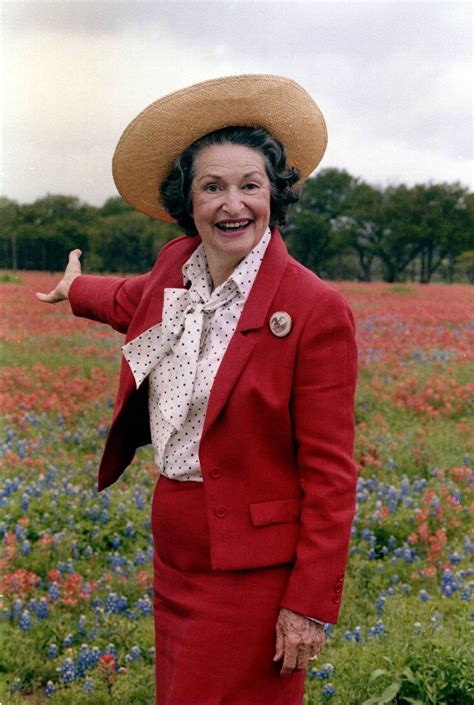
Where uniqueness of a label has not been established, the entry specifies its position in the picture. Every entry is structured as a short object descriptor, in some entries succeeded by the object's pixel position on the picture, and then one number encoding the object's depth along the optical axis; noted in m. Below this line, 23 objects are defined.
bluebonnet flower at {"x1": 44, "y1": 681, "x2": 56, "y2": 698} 3.42
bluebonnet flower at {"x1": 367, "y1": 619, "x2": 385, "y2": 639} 3.55
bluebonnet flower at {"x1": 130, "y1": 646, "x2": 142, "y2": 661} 3.57
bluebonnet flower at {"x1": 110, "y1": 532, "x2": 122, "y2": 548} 4.71
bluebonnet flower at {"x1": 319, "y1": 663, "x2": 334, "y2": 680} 3.35
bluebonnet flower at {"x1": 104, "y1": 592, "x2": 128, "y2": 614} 3.98
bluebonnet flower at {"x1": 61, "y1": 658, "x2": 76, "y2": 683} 3.49
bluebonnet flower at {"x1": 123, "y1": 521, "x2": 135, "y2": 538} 4.79
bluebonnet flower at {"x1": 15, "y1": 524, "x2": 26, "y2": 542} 4.61
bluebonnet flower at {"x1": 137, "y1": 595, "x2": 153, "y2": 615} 4.00
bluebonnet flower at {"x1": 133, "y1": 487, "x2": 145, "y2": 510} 5.14
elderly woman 2.24
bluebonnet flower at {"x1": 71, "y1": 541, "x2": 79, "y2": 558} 4.59
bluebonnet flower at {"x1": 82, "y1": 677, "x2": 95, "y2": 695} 3.39
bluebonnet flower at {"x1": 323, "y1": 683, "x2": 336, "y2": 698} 3.21
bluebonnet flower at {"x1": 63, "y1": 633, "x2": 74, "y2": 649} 3.75
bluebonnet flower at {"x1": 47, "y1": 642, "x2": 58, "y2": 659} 3.69
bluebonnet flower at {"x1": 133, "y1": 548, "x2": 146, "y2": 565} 4.48
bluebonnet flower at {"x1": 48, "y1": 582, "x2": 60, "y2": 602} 4.07
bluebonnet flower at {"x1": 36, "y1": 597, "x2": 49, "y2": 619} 3.97
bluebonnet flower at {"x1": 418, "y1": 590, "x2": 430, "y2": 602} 3.96
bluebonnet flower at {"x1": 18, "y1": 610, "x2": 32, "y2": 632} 3.84
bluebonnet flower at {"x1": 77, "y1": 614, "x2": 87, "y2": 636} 3.86
